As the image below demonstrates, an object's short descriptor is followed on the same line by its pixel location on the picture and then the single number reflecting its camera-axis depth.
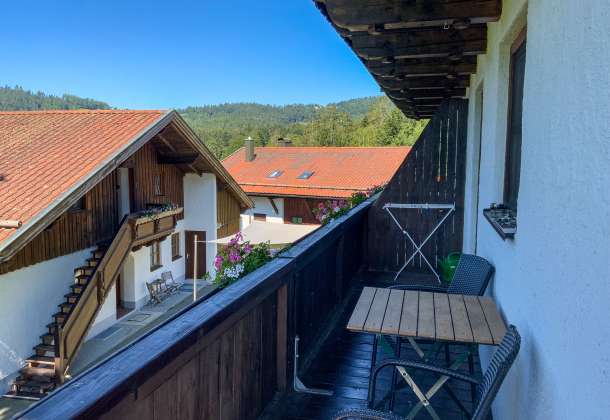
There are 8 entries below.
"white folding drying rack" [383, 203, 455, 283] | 5.81
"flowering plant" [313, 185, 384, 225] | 5.29
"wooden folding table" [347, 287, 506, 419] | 2.14
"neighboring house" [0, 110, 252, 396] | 9.44
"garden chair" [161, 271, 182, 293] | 15.28
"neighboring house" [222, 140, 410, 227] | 21.14
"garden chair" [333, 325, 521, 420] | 1.56
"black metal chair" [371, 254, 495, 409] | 2.92
